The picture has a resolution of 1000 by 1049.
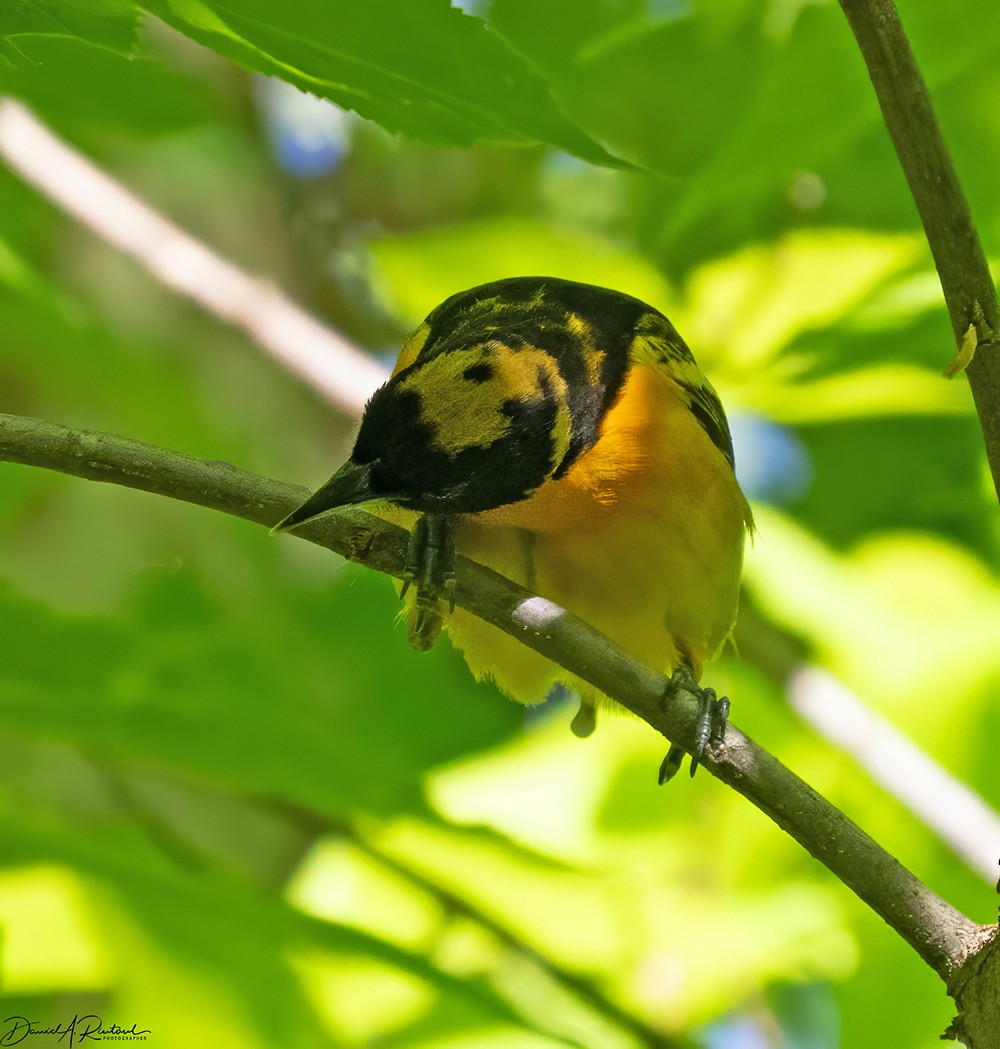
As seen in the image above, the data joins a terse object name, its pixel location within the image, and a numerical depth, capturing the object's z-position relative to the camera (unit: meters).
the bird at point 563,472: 6.50
